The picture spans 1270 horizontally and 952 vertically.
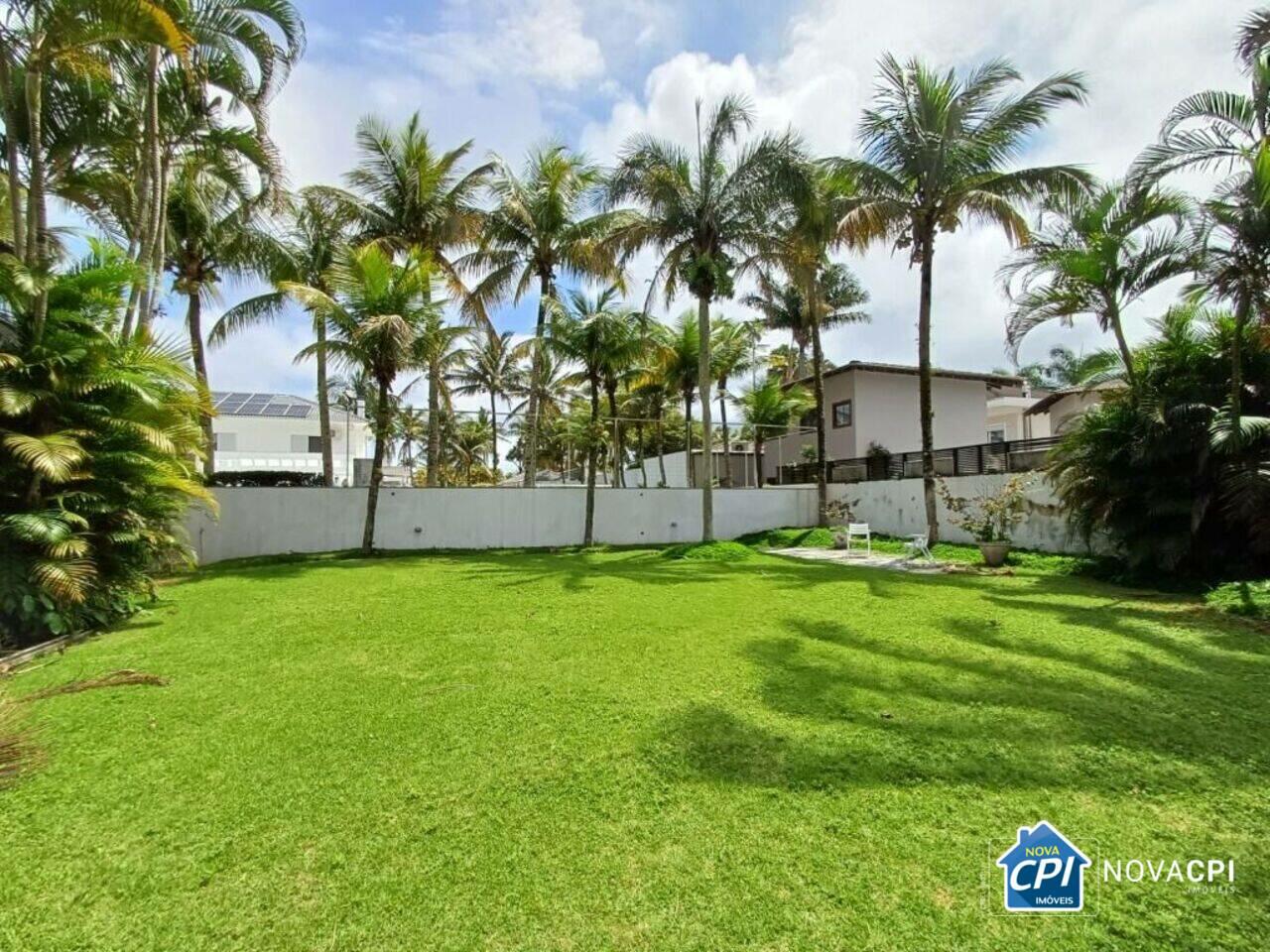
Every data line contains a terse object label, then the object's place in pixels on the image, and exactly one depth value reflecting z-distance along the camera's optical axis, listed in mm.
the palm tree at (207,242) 12281
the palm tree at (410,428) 20497
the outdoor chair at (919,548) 11961
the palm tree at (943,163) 11188
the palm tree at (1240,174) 6957
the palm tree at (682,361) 19516
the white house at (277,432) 28805
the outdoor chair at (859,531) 13229
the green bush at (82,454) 5512
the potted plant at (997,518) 11273
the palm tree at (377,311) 12852
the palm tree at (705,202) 13219
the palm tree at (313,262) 15789
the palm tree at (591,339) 15414
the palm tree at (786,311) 20719
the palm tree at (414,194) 15602
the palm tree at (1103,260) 8977
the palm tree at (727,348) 21594
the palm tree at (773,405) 22656
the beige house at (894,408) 21453
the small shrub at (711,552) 12429
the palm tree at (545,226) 16203
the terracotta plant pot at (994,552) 11203
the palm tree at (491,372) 24859
